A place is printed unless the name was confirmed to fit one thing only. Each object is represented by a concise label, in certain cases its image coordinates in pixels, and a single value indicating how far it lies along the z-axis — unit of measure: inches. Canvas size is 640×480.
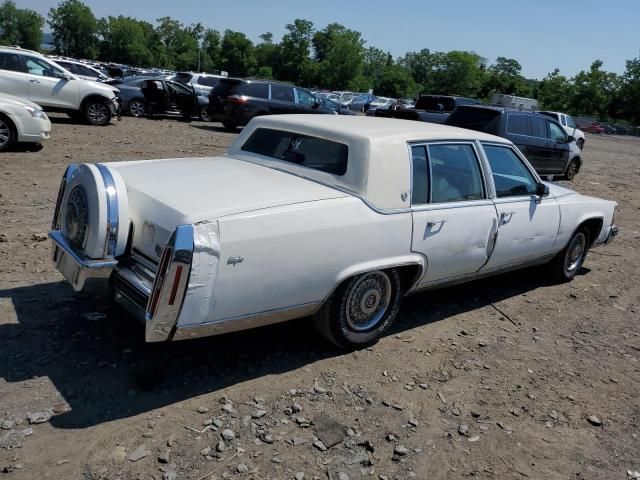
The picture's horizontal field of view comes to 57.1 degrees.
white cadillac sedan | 126.6
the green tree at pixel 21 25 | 4183.1
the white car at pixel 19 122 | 382.3
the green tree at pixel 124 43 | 4141.2
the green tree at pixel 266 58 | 3999.3
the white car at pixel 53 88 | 519.5
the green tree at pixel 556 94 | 3671.3
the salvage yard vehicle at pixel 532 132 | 476.7
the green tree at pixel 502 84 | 4291.8
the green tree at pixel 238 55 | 4274.1
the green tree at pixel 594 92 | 3489.2
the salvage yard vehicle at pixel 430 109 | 635.5
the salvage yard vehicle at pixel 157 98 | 730.2
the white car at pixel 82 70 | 914.1
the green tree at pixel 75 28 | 4168.3
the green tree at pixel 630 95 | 3368.6
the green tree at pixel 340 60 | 3831.2
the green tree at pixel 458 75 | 4323.3
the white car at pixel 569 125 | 819.6
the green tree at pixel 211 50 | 4409.5
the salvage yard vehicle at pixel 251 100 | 687.7
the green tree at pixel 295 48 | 4030.5
